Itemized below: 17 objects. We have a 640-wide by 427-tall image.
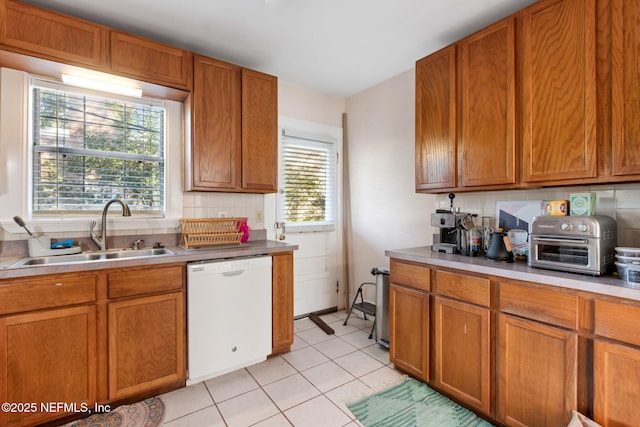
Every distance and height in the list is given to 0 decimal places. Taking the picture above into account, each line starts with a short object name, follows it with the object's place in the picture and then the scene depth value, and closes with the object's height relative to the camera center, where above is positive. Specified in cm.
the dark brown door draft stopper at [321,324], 301 -118
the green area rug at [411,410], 176 -124
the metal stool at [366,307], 297 -99
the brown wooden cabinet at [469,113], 193 +74
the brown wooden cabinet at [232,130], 241 +74
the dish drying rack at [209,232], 238 -14
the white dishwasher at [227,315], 209 -75
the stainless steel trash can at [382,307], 268 -85
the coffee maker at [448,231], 224 -13
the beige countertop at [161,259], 158 -29
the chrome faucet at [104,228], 213 -10
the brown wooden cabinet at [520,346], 131 -72
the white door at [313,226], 328 -14
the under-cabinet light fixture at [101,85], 209 +96
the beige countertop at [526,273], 131 -31
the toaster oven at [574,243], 150 -16
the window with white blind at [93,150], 213 +51
